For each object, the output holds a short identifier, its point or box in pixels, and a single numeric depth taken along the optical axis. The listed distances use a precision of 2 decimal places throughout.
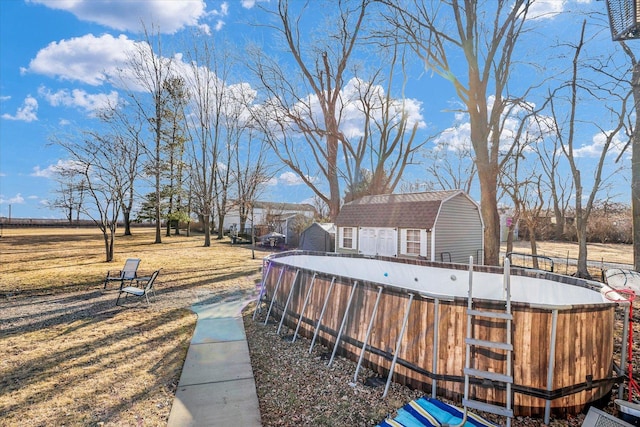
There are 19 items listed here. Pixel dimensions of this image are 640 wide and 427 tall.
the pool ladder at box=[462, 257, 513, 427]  3.21
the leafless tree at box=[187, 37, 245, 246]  25.52
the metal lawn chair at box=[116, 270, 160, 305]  7.55
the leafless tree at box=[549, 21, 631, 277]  10.95
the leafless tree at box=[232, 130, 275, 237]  27.95
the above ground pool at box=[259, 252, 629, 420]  3.34
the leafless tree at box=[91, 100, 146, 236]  15.65
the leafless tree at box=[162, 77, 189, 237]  25.33
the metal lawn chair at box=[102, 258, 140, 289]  8.51
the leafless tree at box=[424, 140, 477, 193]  23.94
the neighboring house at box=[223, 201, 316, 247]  25.55
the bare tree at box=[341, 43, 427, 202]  18.81
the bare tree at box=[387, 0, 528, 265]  10.57
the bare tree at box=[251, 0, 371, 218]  16.48
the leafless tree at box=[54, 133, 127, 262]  14.21
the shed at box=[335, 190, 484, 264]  13.34
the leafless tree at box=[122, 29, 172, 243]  22.64
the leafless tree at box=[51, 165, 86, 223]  14.77
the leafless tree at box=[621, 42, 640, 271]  7.91
